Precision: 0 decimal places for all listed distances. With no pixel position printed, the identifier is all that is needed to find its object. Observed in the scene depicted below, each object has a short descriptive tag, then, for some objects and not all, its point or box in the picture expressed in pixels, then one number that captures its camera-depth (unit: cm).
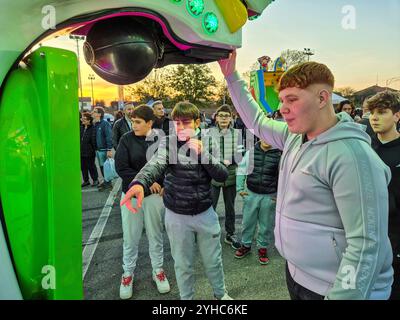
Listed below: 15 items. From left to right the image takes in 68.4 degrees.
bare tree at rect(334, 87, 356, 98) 4897
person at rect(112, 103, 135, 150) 513
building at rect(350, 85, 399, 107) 4441
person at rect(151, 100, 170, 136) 440
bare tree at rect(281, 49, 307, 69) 2812
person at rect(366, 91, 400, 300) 205
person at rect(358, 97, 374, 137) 265
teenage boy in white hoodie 107
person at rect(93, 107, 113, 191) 666
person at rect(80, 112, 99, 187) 673
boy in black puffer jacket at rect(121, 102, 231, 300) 229
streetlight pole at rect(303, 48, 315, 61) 2601
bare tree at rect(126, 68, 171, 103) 2700
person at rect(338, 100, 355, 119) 554
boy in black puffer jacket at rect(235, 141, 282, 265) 344
